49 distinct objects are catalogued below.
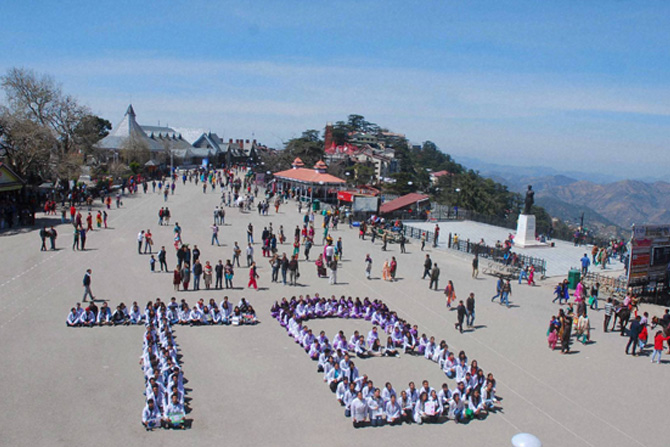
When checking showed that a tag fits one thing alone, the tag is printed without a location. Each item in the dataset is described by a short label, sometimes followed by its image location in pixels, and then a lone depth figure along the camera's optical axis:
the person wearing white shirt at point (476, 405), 10.74
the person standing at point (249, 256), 21.30
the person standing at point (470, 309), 15.92
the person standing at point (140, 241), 22.84
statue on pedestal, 31.75
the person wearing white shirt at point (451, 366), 12.52
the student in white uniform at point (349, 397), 10.46
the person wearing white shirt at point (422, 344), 13.81
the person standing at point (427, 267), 21.28
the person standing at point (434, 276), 19.83
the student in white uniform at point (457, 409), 10.58
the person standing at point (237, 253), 21.22
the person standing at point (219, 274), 18.50
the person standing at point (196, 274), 18.11
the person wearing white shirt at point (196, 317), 14.96
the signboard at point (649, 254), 21.78
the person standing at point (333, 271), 19.80
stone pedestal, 32.25
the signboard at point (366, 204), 36.06
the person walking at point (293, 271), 19.38
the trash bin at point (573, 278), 22.33
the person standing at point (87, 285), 15.86
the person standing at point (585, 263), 24.78
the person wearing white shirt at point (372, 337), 13.99
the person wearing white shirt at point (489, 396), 11.02
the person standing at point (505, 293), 18.70
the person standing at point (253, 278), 18.51
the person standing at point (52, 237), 22.34
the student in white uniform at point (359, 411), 10.13
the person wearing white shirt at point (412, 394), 10.59
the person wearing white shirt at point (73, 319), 14.25
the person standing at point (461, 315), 15.55
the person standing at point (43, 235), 22.09
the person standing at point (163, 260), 20.00
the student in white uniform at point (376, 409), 10.25
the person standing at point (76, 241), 22.75
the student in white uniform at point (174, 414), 9.58
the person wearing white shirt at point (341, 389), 10.86
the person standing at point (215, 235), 25.62
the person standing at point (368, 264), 21.11
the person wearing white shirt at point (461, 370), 12.18
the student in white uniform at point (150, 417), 9.50
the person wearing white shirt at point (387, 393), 10.42
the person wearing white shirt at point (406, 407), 10.50
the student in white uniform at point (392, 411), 10.36
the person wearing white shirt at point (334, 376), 11.52
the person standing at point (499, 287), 18.94
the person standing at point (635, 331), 14.38
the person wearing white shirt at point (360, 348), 13.66
